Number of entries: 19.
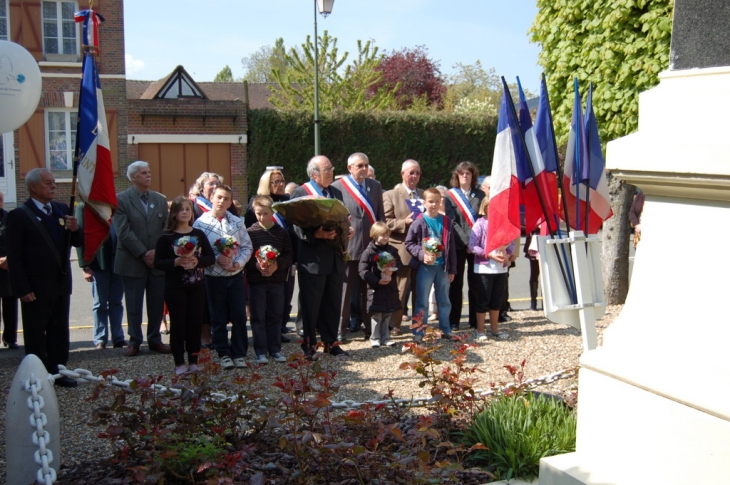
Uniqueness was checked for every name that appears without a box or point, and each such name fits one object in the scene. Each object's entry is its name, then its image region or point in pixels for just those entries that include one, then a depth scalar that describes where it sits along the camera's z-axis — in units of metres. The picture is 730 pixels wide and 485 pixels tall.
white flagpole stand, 4.91
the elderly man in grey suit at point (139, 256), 8.06
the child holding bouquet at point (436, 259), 8.57
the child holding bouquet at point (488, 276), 8.62
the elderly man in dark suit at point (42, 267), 6.59
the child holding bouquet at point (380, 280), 8.16
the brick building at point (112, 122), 24.89
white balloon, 6.66
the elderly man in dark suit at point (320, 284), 7.68
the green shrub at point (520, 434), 4.36
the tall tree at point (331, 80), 31.34
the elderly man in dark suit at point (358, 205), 8.62
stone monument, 2.45
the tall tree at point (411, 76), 41.72
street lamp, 18.62
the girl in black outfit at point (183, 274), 6.85
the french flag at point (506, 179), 5.27
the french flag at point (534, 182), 5.27
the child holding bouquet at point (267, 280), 7.61
